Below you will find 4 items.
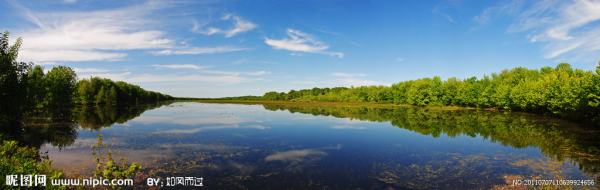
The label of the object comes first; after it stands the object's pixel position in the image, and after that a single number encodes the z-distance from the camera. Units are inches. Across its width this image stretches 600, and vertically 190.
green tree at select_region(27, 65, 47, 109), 1712.1
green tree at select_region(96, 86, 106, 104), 5418.3
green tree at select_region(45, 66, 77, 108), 2891.2
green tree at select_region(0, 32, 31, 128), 1124.3
